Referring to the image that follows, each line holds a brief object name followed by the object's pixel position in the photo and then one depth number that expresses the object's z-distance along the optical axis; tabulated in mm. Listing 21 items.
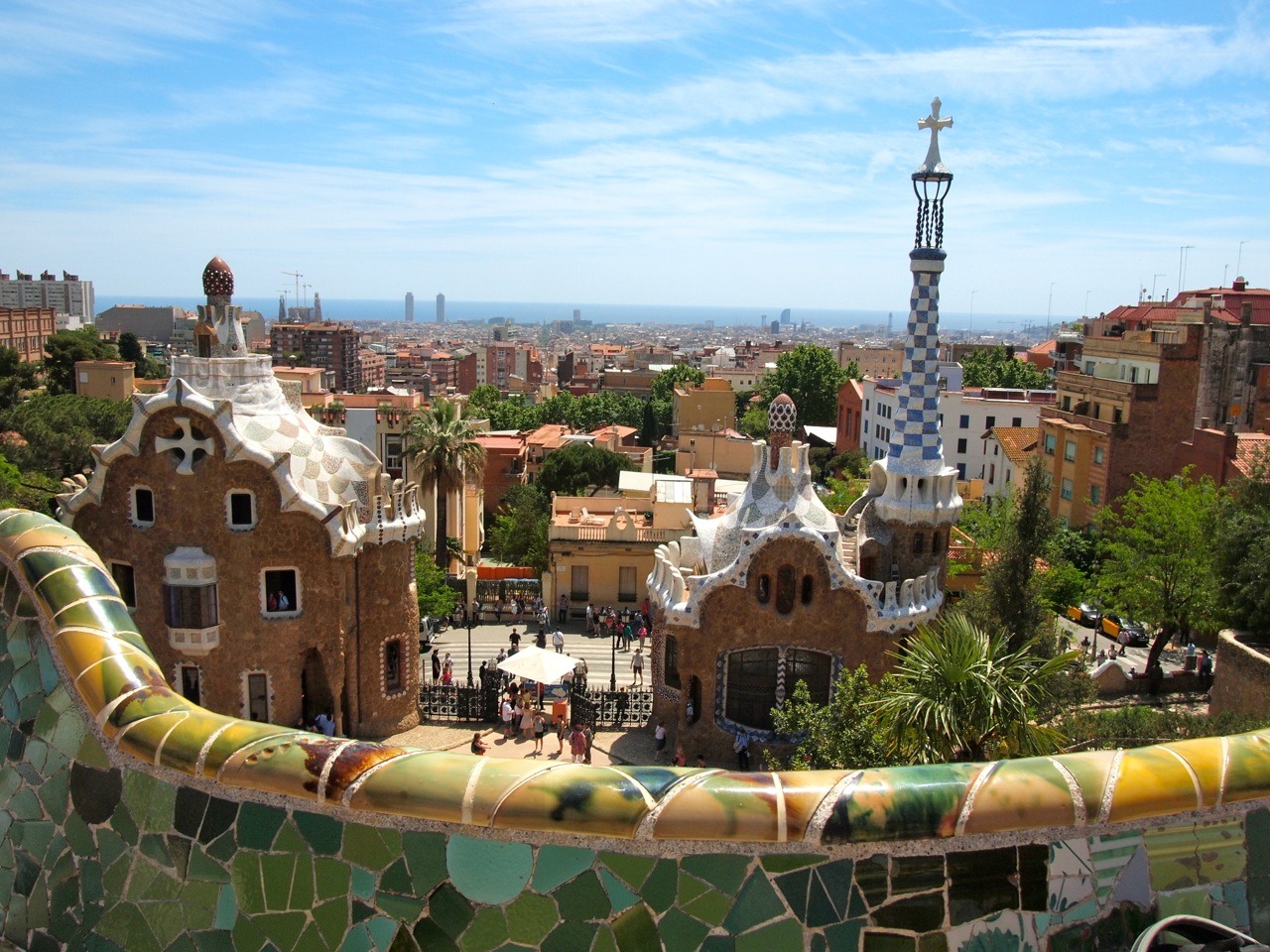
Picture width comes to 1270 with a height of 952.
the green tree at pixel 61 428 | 52625
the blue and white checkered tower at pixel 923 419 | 25344
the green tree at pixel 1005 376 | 92688
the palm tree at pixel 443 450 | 39750
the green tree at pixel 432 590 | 35125
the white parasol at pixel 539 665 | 25328
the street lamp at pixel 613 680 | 29088
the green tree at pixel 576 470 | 61500
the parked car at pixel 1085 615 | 39938
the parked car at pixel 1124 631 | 36781
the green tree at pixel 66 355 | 79250
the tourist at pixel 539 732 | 24766
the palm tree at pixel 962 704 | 14633
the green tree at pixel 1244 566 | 23516
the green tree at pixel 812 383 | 94188
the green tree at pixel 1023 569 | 25031
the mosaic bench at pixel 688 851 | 5480
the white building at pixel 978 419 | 65875
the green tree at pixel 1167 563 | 30297
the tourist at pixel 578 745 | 23188
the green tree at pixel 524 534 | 45406
